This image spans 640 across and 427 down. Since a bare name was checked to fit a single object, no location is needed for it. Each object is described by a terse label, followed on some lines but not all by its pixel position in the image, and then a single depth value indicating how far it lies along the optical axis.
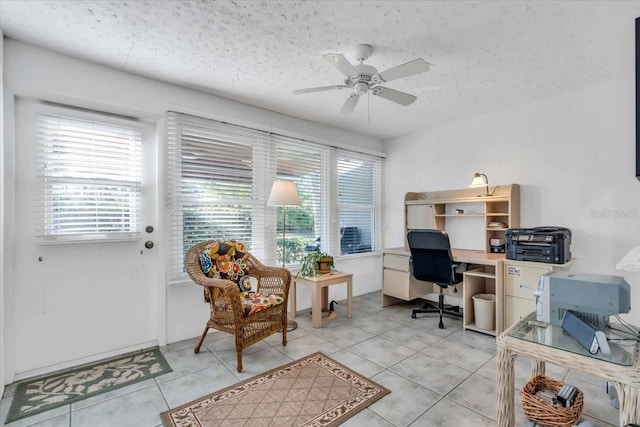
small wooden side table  3.19
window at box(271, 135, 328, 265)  3.68
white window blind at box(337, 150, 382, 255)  4.40
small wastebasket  3.01
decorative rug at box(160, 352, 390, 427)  1.75
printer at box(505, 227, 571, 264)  2.62
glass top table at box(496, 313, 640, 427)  1.13
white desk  2.91
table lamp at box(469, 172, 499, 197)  3.39
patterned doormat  1.91
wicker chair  2.32
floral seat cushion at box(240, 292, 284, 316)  2.41
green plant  3.36
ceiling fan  1.97
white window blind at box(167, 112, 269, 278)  2.88
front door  2.22
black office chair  3.10
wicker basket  1.54
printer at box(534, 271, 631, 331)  1.34
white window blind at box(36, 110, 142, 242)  2.31
